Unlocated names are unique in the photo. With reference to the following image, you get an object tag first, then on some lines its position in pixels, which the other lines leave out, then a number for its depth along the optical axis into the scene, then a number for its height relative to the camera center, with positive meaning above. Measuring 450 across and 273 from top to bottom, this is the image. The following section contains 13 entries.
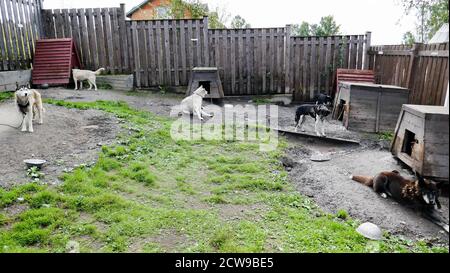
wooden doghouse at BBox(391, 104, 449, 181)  3.50 -0.99
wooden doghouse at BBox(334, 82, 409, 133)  6.59 -0.94
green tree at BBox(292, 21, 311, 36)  16.88 +1.62
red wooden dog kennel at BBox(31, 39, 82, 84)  9.43 +0.03
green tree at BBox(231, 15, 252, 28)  17.12 +1.99
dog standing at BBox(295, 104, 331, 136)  6.62 -1.08
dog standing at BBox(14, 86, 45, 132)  5.11 -0.65
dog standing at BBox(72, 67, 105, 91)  9.48 -0.40
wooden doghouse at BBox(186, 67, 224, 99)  8.98 -0.54
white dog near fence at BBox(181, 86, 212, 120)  7.54 -0.99
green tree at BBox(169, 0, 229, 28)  14.06 +2.21
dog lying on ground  3.33 -1.45
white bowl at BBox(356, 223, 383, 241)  3.00 -1.57
